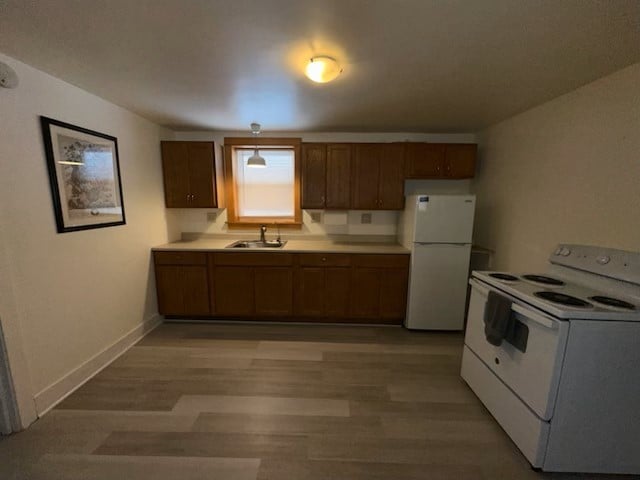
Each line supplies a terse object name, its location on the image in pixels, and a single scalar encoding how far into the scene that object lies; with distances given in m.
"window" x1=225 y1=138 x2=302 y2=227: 3.42
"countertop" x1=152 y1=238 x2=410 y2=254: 2.98
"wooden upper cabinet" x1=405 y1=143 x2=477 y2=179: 3.09
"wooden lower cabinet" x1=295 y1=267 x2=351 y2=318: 3.03
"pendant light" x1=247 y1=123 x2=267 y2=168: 3.08
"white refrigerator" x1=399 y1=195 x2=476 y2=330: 2.75
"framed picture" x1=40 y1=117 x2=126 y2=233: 1.86
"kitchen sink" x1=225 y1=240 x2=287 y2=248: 3.34
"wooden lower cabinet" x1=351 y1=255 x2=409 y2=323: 2.98
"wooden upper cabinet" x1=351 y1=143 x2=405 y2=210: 3.13
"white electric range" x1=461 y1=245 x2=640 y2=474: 1.32
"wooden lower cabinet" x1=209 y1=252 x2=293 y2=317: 3.02
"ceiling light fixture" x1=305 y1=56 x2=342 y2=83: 1.55
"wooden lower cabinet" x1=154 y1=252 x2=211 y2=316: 3.02
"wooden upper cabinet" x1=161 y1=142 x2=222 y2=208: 3.12
